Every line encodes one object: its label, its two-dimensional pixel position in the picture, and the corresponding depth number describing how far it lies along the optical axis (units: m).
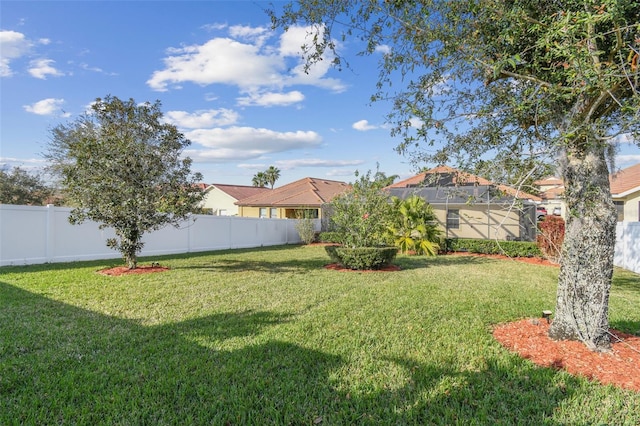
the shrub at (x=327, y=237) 20.31
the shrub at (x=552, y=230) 12.90
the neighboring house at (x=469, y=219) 18.34
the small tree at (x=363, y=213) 11.62
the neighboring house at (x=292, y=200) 25.59
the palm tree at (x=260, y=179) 46.72
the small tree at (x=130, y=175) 9.26
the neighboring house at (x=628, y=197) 16.98
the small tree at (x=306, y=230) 21.36
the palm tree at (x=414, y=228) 16.16
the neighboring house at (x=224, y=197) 36.34
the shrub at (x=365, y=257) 11.08
